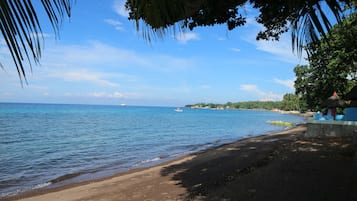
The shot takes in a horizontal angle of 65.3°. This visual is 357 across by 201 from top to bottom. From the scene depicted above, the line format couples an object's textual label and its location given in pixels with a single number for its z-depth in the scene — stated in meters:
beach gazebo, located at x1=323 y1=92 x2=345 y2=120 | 17.50
